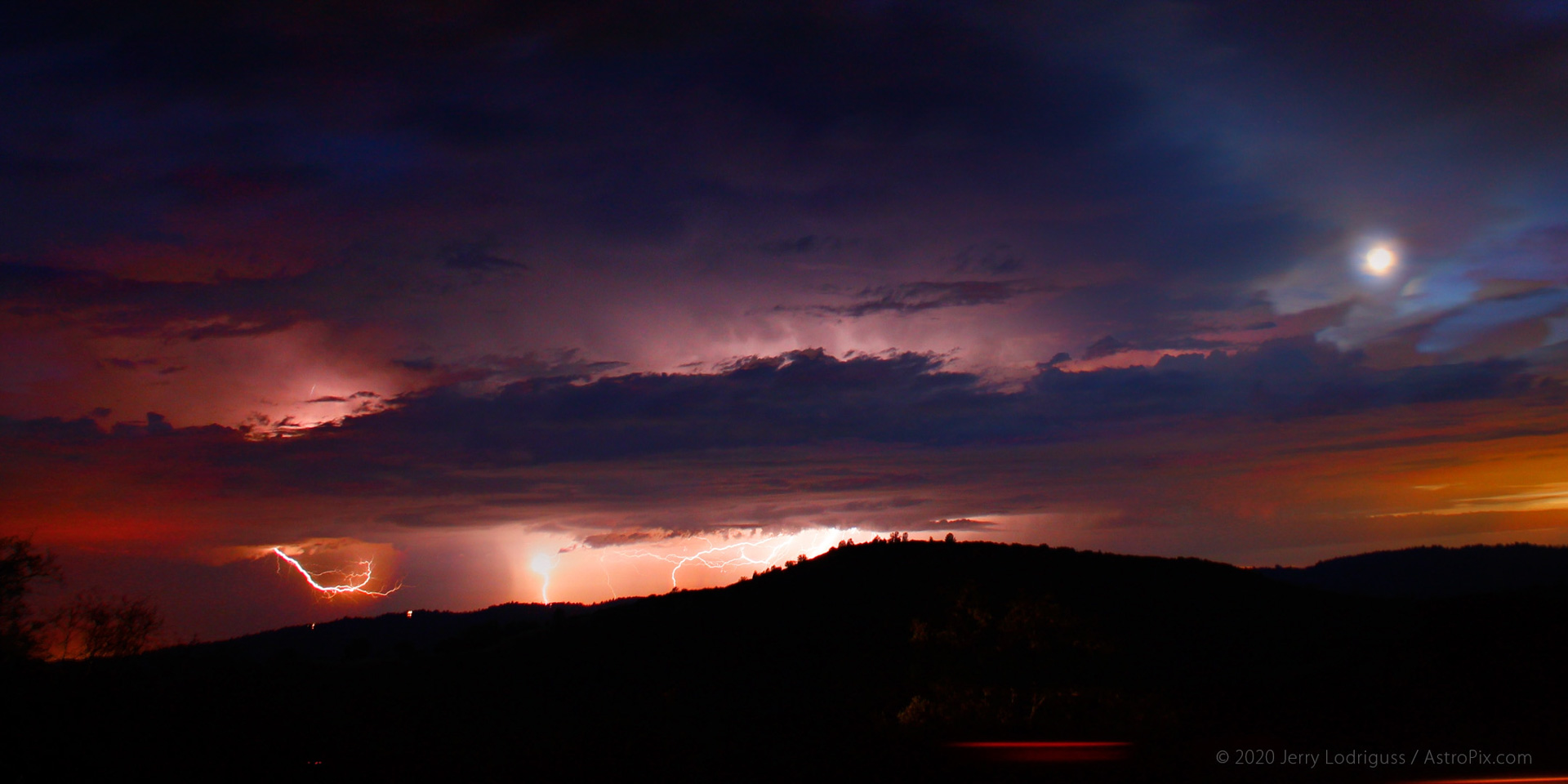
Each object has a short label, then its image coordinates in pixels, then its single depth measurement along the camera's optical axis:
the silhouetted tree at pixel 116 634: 25.38
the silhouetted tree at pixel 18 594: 24.33
